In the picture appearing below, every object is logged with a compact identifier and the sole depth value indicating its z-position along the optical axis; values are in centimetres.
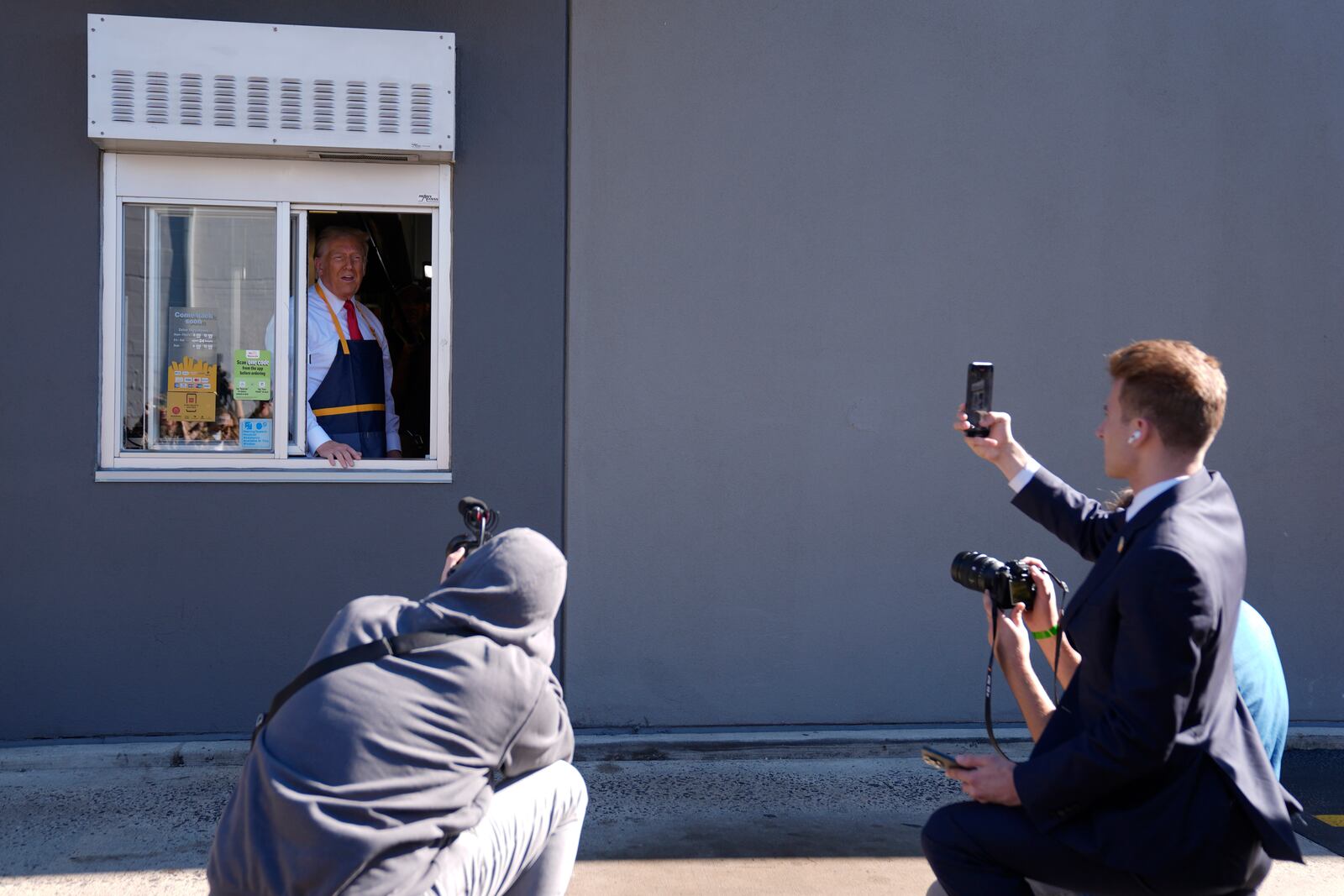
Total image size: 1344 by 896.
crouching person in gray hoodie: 258
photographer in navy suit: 243
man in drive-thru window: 605
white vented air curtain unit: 554
